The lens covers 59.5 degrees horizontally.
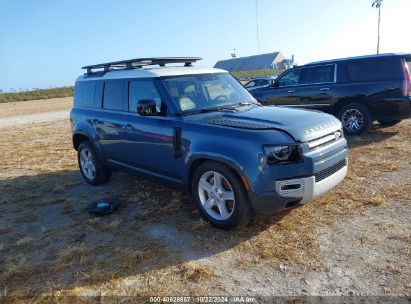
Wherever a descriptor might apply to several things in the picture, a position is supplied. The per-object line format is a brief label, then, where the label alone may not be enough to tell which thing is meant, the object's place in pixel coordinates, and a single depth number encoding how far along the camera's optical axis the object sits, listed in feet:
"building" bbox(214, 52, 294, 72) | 266.16
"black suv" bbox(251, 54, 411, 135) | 26.04
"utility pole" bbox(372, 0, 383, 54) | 150.74
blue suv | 12.31
